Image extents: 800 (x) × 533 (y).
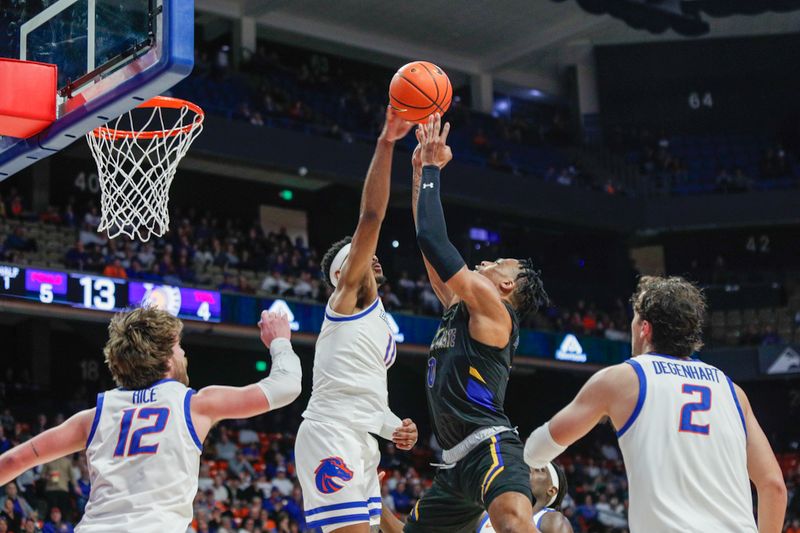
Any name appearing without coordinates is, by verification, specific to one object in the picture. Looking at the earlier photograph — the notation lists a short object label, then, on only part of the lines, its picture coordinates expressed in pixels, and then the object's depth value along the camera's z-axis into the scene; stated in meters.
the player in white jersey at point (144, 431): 3.96
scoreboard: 16.25
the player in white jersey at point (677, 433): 3.76
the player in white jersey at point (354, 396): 5.45
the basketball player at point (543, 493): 5.68
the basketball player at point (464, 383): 5.02
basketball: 5.88
